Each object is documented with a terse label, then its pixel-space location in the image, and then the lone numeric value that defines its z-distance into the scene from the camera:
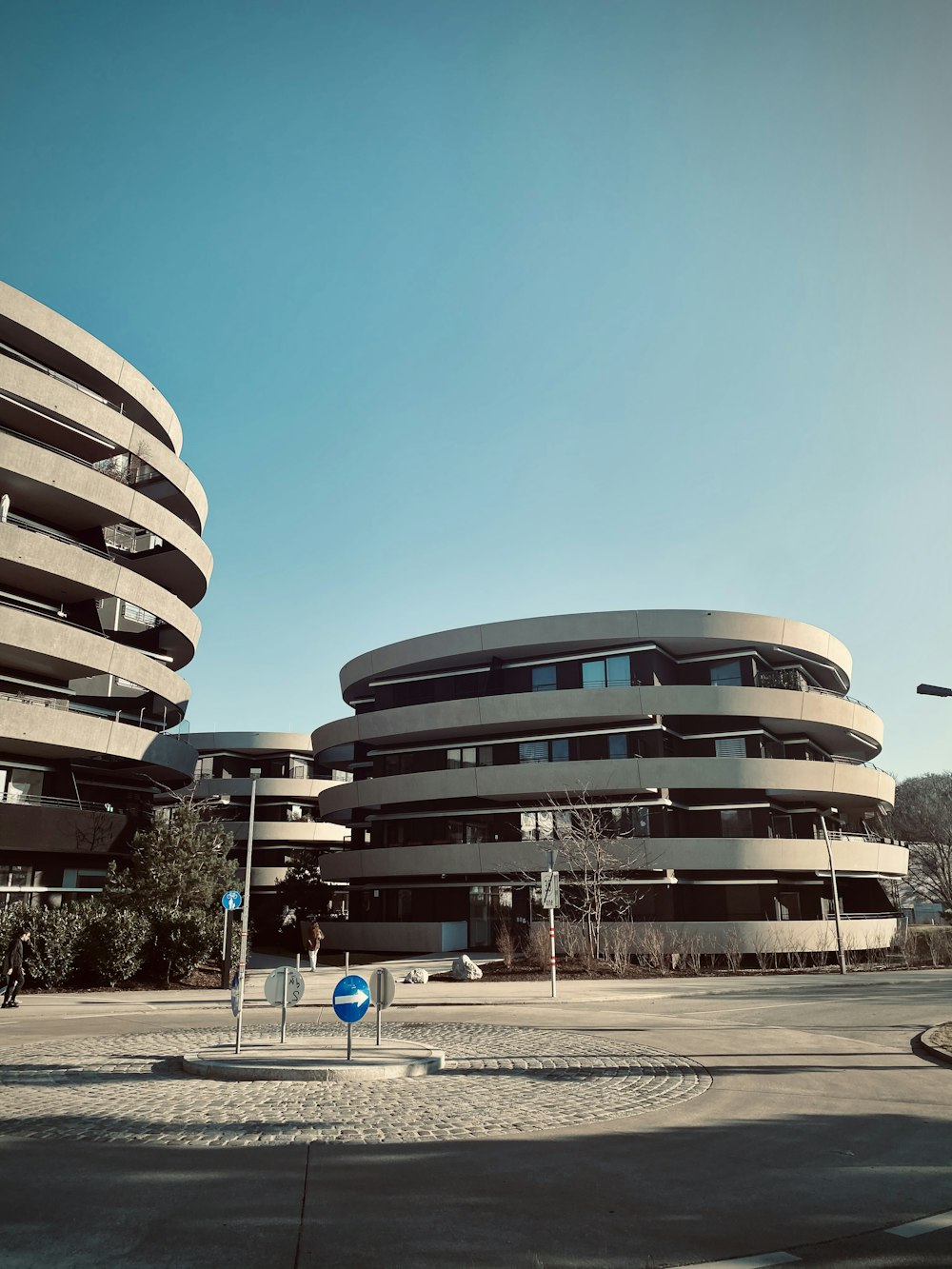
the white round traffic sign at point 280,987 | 13.62
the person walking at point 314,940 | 32.81
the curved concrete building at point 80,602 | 33.91
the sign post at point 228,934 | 26.77
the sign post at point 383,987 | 13.07
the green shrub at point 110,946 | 26.34
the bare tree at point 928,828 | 75.56
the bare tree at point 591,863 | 38.19
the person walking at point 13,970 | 21.45
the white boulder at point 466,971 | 30.33
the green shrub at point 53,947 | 25.61
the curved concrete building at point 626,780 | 42.91
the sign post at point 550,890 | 25.72
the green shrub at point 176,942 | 28.09
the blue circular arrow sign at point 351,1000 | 11.90
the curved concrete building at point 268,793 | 69.25
